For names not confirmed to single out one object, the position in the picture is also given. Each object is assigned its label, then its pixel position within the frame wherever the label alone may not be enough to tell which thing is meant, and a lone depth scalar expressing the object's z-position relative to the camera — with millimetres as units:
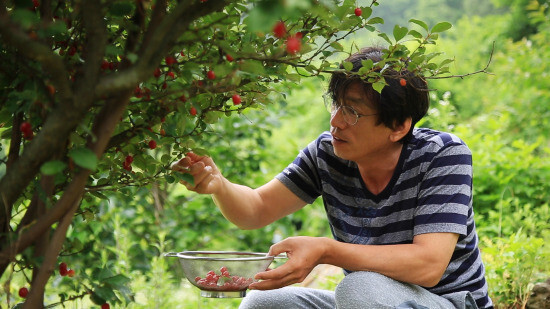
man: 3148
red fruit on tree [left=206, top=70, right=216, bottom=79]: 2770
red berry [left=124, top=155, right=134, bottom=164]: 2929
